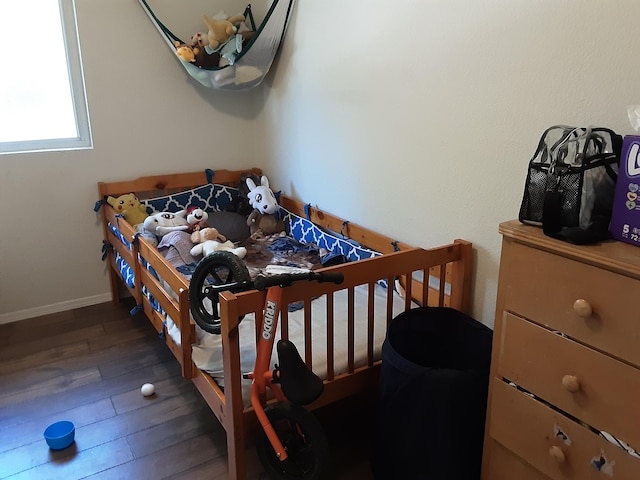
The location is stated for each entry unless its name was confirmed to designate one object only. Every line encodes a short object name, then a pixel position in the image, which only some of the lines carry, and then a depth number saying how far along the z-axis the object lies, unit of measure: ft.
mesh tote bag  3.84
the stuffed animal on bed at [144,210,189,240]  8.96
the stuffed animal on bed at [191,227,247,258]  8.48
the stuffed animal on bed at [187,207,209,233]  9.31
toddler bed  5.14
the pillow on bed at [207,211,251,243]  9.57
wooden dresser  3.46
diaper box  3.51
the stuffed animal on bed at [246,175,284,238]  9.68
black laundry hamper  4.83
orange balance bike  4.65
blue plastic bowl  6.27
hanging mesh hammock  9.04
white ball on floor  7.36
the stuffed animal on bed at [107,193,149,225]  9.64
